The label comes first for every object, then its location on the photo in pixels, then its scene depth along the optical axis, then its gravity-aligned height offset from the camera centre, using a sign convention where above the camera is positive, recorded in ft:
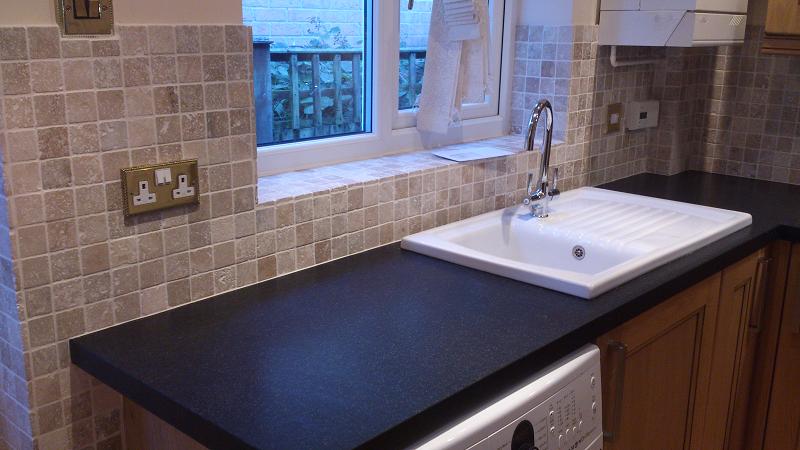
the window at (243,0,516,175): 5.79 -0.23
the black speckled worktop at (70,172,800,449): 3.38 -1.56
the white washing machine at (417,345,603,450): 3.62 -1.83
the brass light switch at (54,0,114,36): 3.74 +0.14
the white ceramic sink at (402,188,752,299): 5.36 -1.46
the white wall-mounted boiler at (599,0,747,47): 6.86 +0.29
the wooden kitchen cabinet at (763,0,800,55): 7.19 +0.28
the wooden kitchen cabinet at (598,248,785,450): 5.10 -2.32
